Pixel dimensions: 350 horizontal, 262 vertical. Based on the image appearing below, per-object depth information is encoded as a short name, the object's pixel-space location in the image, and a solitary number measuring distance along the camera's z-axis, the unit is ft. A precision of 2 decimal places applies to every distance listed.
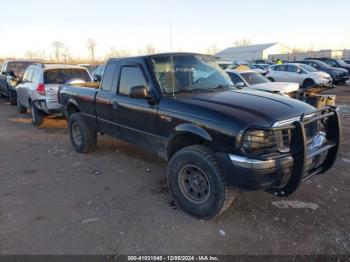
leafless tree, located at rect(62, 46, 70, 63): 248.56
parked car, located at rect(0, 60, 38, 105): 42.48
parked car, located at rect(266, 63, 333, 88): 56.44
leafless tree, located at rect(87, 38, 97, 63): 272.43
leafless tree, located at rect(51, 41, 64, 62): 256.60
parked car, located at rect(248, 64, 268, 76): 82.41
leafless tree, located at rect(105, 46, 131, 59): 234.54
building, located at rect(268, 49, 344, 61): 194.04
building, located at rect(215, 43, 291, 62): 273.95
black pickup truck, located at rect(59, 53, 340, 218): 10.11
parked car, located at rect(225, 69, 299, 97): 28.50
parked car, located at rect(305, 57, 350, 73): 78.02
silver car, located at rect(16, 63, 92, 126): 27.22
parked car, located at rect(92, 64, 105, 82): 54.13
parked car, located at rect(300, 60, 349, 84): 67.26
